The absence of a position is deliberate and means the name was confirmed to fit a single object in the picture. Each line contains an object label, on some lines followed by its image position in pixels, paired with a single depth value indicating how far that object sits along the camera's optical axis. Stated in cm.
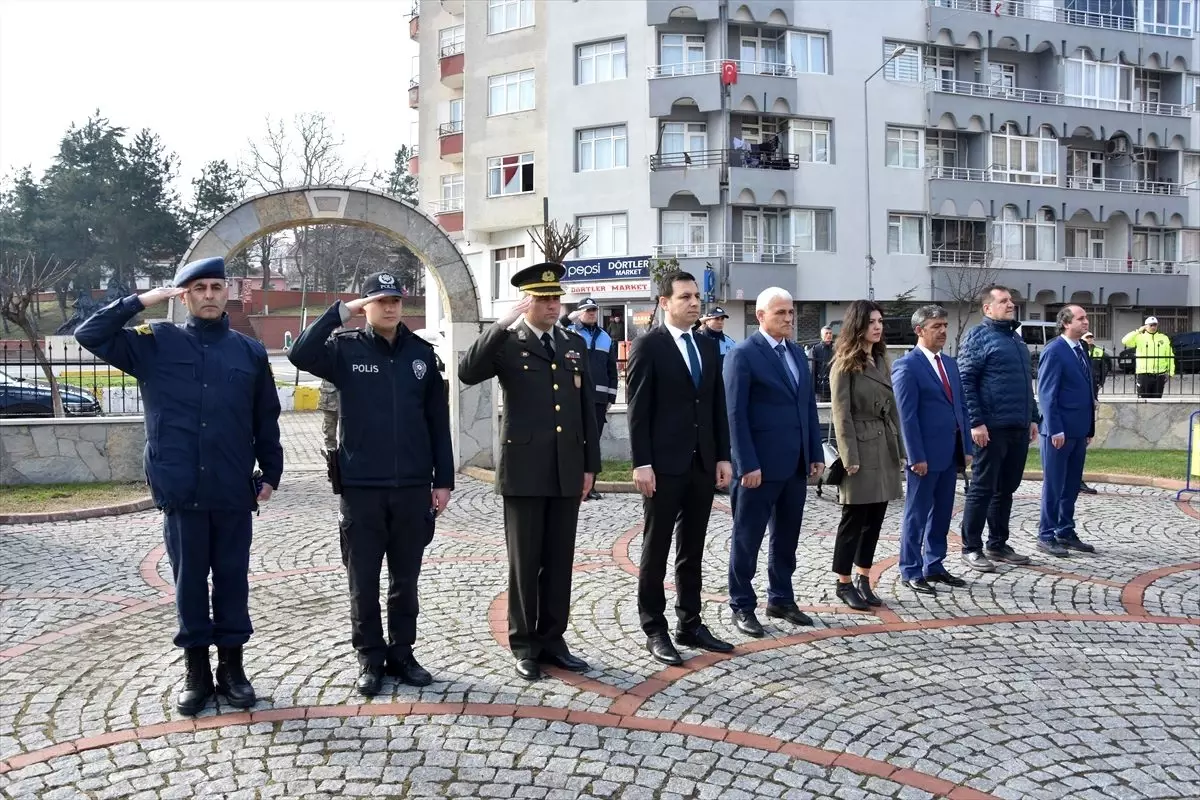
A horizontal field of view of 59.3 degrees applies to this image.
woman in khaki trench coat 693
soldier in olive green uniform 557
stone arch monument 1302
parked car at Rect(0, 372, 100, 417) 1341
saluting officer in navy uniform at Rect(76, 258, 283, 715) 502
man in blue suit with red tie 745
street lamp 3853
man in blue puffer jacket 821
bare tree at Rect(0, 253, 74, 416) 1495
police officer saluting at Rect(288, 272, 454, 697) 536
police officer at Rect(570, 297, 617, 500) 1189
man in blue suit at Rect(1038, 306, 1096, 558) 884
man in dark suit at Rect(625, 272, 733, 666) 594
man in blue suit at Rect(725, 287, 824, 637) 638
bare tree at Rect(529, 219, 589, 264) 2328
